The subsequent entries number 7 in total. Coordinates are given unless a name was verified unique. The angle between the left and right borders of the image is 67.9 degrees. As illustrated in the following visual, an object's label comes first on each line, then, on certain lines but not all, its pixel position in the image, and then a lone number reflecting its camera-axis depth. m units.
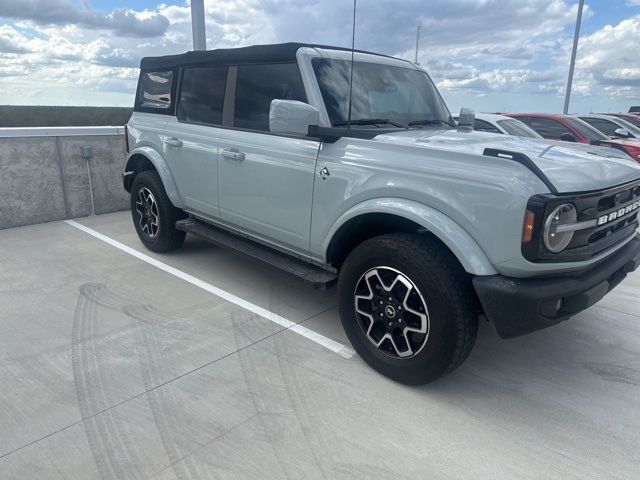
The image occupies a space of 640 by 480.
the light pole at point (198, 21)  7.55
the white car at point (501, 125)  7.53
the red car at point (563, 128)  8.59
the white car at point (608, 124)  11.65
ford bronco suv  2.41
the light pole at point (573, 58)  16.52
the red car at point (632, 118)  14.60
